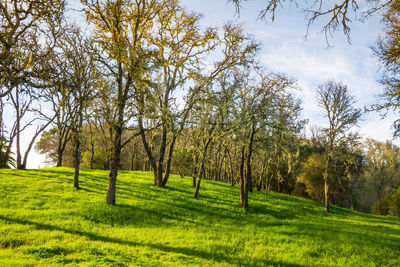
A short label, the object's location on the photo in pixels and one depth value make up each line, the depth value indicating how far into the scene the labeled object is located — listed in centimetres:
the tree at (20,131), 2566
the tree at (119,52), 1352
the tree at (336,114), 2198
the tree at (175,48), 1883
